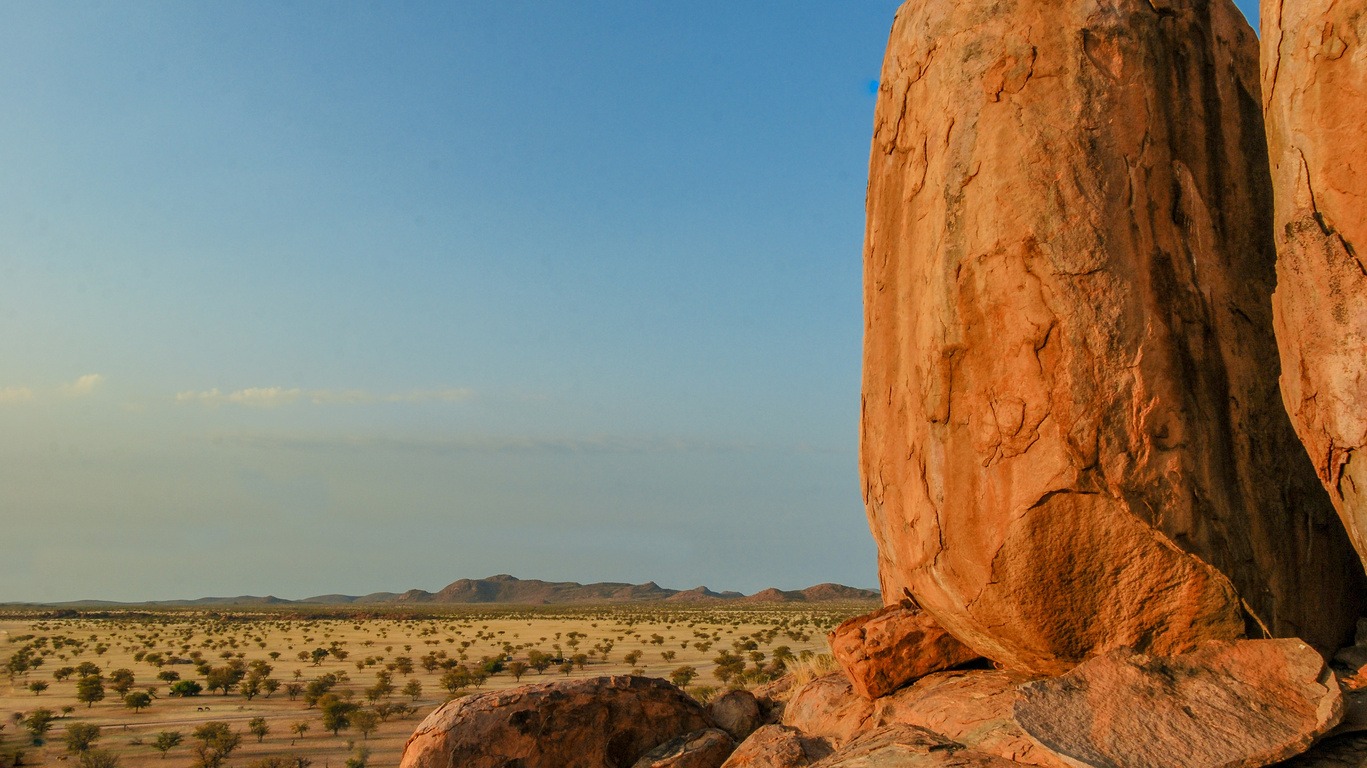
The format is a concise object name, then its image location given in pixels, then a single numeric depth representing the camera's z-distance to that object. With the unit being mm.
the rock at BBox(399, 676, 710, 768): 9500
